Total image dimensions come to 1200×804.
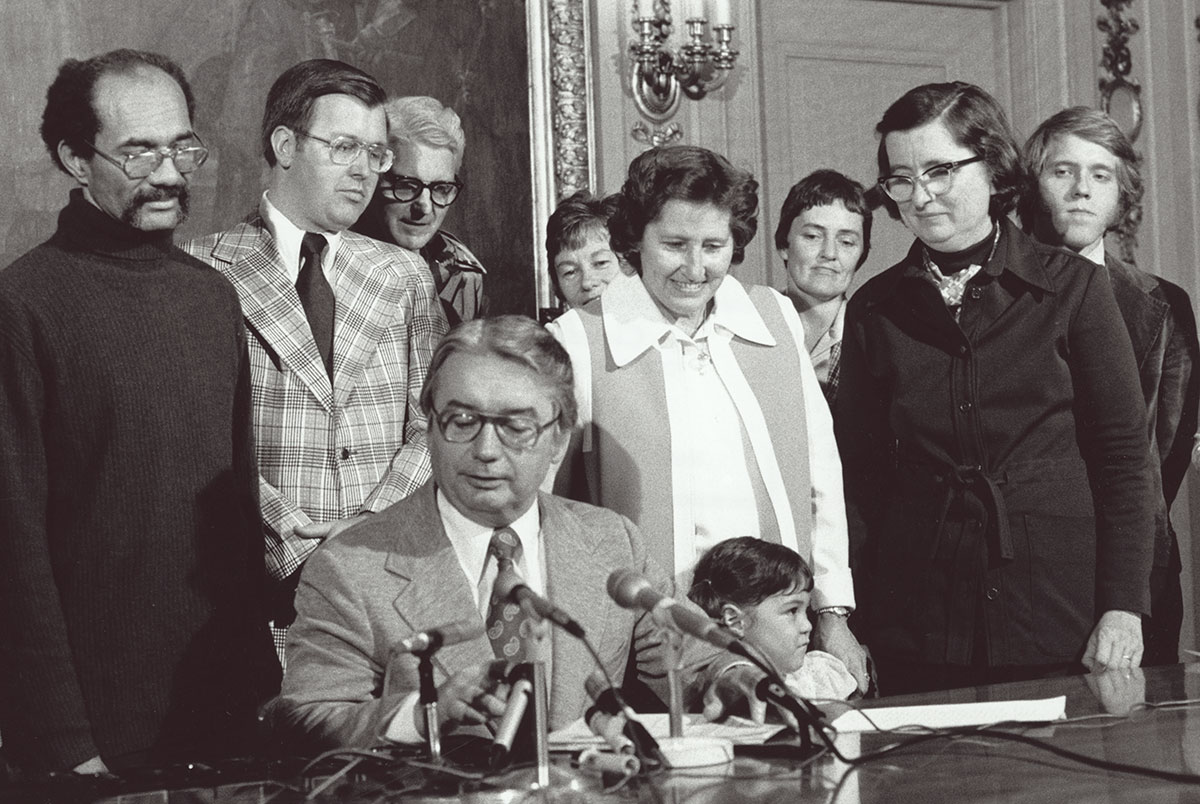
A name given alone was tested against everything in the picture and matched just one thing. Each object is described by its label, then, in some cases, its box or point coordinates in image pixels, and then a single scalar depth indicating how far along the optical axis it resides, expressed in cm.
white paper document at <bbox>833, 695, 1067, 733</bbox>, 247
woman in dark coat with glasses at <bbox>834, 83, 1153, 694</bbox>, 324
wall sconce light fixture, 550
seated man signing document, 254
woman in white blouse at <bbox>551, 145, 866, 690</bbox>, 325
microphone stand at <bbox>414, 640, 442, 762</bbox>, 213
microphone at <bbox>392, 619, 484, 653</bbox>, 204
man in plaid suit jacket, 336
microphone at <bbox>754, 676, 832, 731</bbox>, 224
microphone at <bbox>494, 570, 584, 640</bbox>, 198
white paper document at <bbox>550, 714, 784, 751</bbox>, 237
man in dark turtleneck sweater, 281
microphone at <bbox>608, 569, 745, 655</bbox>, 204
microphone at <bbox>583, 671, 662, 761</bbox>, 220
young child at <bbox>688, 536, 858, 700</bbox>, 317
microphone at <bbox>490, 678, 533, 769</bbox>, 208
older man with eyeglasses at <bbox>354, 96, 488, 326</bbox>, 407
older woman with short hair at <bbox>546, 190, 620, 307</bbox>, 427
